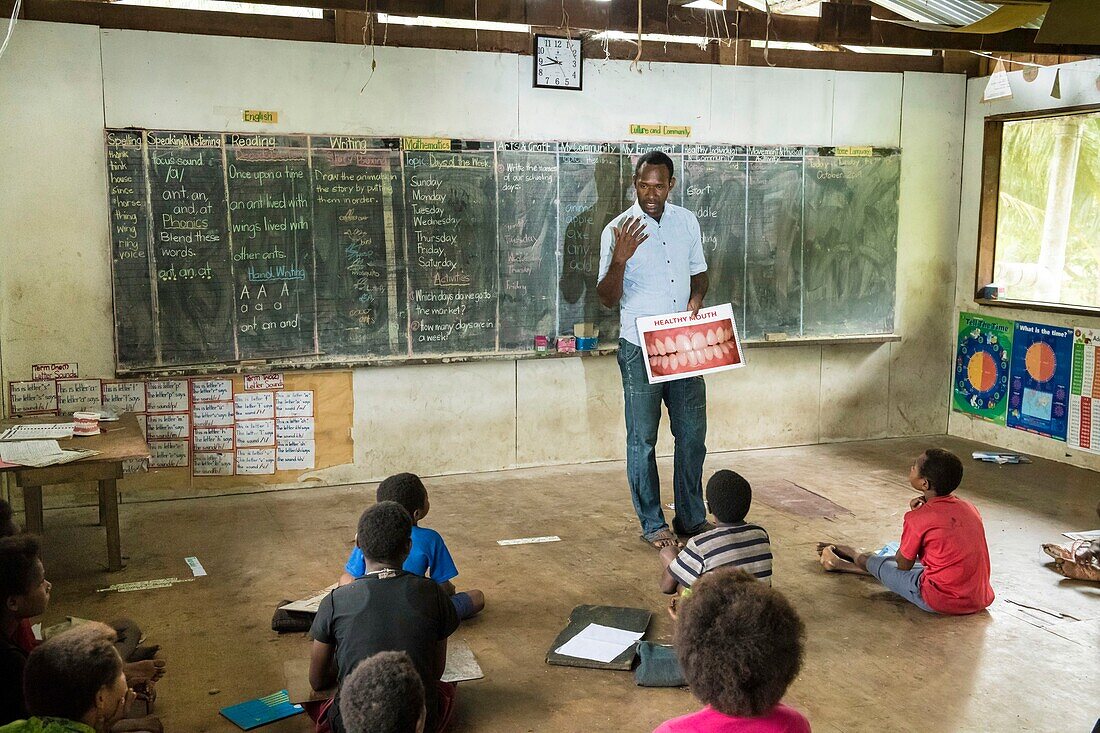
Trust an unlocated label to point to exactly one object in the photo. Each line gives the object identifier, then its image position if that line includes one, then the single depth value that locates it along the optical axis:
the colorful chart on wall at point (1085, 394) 6.17
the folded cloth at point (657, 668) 3.29
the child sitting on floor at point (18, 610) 2.36
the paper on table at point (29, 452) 3.99
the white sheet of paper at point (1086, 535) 4.58
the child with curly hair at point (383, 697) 1.69
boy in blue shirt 3.33
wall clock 5.88
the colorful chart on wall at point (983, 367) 6.82
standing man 4.76
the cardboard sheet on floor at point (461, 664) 3.34
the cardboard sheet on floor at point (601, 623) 3.46
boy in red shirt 3.83
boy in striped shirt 3.32
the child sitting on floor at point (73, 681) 2.02
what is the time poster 6.37
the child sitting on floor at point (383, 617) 2.54
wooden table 4.02
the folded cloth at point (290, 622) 3.73
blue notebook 3.04
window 6.36
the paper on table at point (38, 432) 4.40
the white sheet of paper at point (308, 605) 3.75
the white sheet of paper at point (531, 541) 4.81
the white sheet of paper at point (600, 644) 3.50
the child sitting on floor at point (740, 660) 1.79
